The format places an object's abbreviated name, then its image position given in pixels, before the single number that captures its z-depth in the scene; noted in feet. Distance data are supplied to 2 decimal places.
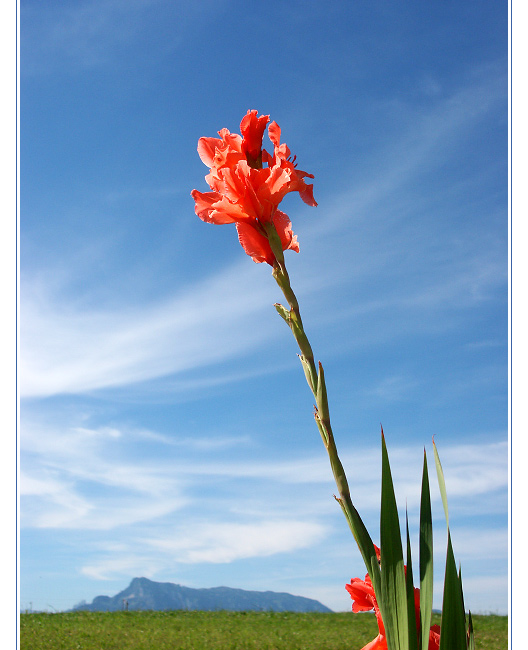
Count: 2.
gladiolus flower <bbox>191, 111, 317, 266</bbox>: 4.14
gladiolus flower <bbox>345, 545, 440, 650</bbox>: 3.98
